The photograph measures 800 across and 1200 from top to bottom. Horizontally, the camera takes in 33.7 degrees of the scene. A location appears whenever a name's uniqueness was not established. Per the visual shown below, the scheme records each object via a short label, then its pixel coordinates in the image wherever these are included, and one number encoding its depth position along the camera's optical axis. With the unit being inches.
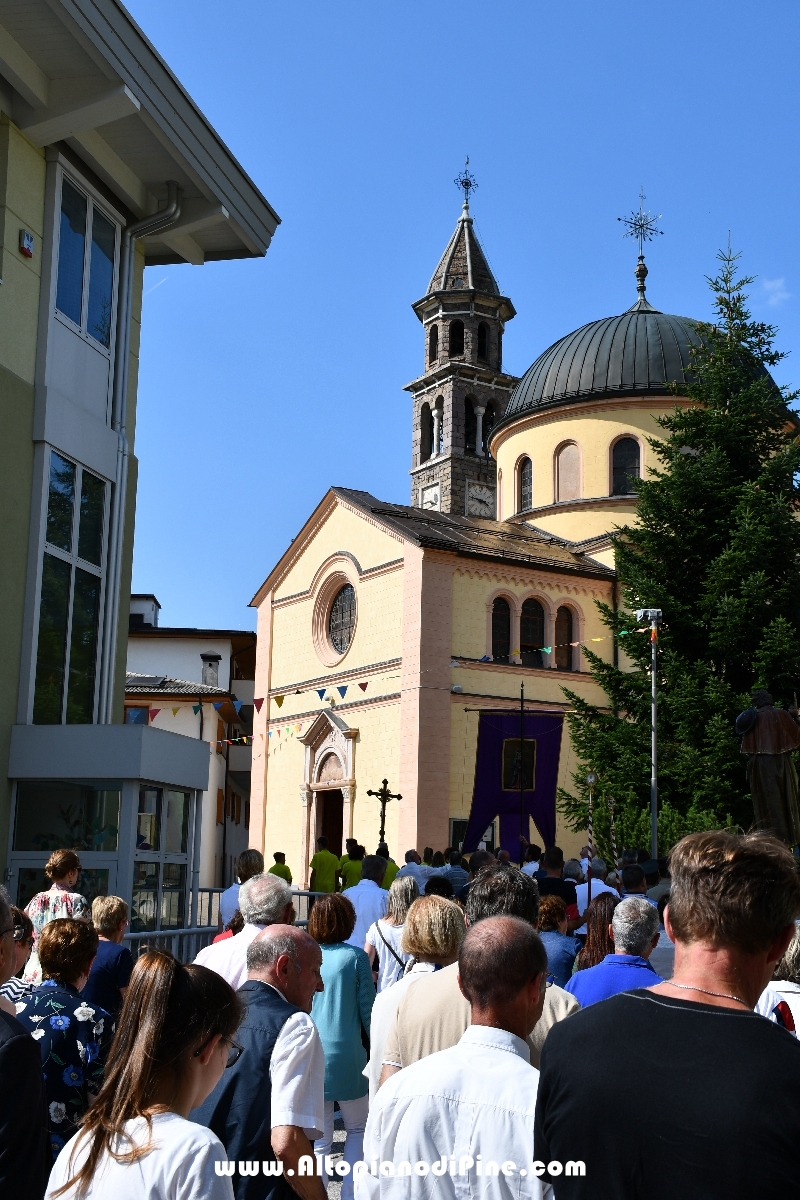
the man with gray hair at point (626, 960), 230.2
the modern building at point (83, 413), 456.4
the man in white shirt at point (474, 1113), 126.7
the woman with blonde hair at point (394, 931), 298.8
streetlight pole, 1046.4
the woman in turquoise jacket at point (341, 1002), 252.4
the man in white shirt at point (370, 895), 404.8
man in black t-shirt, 96.6
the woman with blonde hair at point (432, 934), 228.1
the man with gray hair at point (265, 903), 224.8
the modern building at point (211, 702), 1594.5
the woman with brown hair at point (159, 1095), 109.0
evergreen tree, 1131.3
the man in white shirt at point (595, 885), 489.1
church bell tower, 2356.1
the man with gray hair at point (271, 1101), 159.2
